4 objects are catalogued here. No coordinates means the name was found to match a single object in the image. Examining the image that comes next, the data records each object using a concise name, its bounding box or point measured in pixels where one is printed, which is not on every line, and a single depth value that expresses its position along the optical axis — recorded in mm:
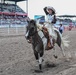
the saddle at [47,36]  10776
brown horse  9720
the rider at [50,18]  11375
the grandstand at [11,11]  72542
